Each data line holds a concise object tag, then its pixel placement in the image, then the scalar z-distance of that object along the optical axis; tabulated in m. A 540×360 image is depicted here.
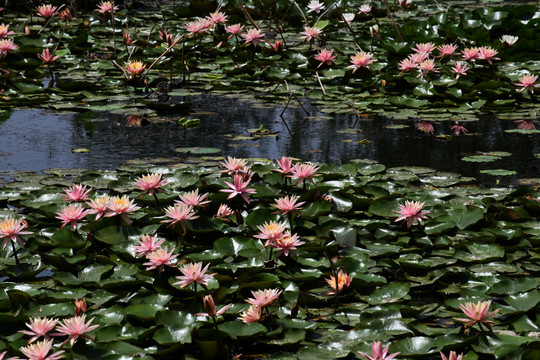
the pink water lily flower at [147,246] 5.18
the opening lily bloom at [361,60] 11.55
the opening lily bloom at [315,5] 14.68
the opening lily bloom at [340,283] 5.03
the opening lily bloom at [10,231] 5.18
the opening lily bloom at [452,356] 3.80
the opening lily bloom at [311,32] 12.95
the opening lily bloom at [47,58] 11.80
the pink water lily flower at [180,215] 5.47
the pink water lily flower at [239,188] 6.04
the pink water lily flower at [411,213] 5.82
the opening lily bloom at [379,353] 3.82
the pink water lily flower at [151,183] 6.01
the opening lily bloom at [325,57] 11.95
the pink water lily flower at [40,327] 4.11
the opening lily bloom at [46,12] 13.90
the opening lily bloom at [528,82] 10.60
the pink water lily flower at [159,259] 4.99
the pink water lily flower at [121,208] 5.67
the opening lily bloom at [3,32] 12.54
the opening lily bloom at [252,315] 4.49
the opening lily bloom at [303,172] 6.27
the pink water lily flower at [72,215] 5.64
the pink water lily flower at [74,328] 4.13
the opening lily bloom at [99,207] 5.67
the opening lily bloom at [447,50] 11.53
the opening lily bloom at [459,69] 11.11
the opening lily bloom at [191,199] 5.70
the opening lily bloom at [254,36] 12.56
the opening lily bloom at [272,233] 5.23
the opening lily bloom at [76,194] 6.01
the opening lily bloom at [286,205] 5.79
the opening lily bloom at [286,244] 5.25
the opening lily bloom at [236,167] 6.45
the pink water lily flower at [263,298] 4.53
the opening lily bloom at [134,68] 11.36
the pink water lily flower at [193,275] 4.57
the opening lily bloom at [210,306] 4.28
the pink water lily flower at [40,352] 3.80
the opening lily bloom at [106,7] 14.11
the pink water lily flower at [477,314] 4.29
